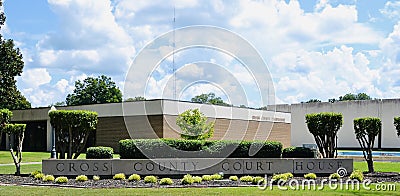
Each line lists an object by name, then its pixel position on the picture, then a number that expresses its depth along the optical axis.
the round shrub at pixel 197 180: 15.57
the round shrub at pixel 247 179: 16.16
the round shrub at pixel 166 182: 15.09
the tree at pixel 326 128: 20.61
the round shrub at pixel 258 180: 15.47
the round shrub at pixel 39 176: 16.26
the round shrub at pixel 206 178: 16.41
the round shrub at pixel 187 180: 15.26
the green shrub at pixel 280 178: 15.87
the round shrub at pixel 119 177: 16.70
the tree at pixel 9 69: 37.53
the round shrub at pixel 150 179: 15.74
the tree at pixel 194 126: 30.00
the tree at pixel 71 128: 17.81
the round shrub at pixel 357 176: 16.83
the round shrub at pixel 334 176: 17.55
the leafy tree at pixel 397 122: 20.17
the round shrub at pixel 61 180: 15.39
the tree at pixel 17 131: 18.41
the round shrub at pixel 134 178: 16.25
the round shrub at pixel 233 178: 16.48
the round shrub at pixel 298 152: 19.75
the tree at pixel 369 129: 20.70
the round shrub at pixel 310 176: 17.38
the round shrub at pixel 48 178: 15.66
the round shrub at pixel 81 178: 15.85
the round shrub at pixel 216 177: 16.77
